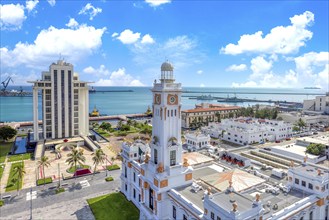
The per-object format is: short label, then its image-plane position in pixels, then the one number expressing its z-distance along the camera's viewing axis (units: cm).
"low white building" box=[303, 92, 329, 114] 14991
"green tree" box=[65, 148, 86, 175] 5623
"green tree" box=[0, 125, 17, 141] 8871
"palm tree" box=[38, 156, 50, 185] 5608
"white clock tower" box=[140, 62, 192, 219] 3344
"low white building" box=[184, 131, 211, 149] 6919
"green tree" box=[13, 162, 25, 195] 4984
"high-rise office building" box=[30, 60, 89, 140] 8588
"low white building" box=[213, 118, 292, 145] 8638
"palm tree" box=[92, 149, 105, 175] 5709
